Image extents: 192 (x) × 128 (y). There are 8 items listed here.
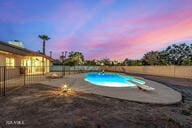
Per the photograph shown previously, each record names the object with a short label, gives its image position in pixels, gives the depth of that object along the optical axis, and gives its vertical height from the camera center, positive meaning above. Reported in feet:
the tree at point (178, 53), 59.74 +7.29
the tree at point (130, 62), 74.14 +1.55
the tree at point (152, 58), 67.86 +4.39
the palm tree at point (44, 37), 68.86 +20.40
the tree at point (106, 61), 86.74 +2.88
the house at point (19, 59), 25.69 +1.90
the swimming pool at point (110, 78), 35.14 -5.91
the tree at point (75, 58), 75.34 +4.40
